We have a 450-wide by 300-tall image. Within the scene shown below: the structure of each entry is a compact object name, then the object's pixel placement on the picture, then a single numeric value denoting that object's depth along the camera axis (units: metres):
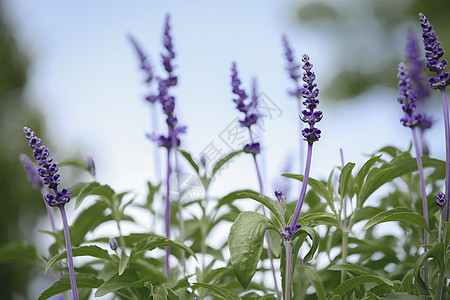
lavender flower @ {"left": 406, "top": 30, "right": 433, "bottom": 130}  1.90
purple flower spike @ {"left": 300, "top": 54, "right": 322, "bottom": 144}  1.63
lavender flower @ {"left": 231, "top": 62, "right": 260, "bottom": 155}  1.75
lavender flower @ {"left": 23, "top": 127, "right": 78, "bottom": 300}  1.63
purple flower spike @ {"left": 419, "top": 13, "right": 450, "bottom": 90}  1.67
